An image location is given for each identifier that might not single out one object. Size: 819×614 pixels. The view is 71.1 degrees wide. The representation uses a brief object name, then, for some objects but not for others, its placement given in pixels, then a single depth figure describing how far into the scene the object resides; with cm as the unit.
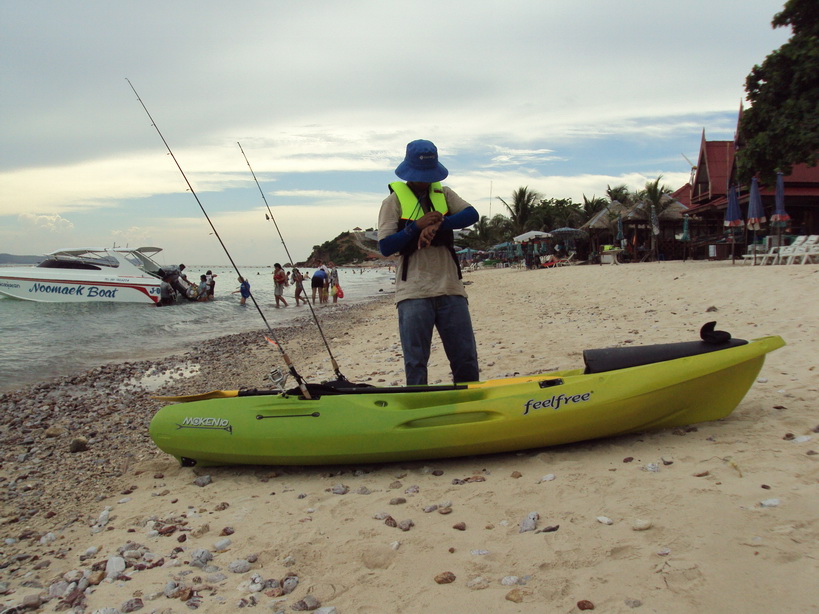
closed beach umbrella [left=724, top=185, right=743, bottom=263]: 1735
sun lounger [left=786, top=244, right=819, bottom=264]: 1410
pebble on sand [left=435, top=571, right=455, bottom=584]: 229
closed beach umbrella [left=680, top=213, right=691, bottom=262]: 2350
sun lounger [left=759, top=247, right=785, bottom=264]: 1546
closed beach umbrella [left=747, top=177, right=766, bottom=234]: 1606
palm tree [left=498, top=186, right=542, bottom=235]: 4853
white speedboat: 2180
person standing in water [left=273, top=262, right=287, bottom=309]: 2166
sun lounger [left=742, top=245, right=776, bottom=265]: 1590
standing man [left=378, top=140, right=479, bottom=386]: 388
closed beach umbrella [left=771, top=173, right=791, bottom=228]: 1588
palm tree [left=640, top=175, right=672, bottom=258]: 2777
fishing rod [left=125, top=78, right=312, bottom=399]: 381
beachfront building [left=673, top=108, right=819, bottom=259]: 2038
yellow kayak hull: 347
